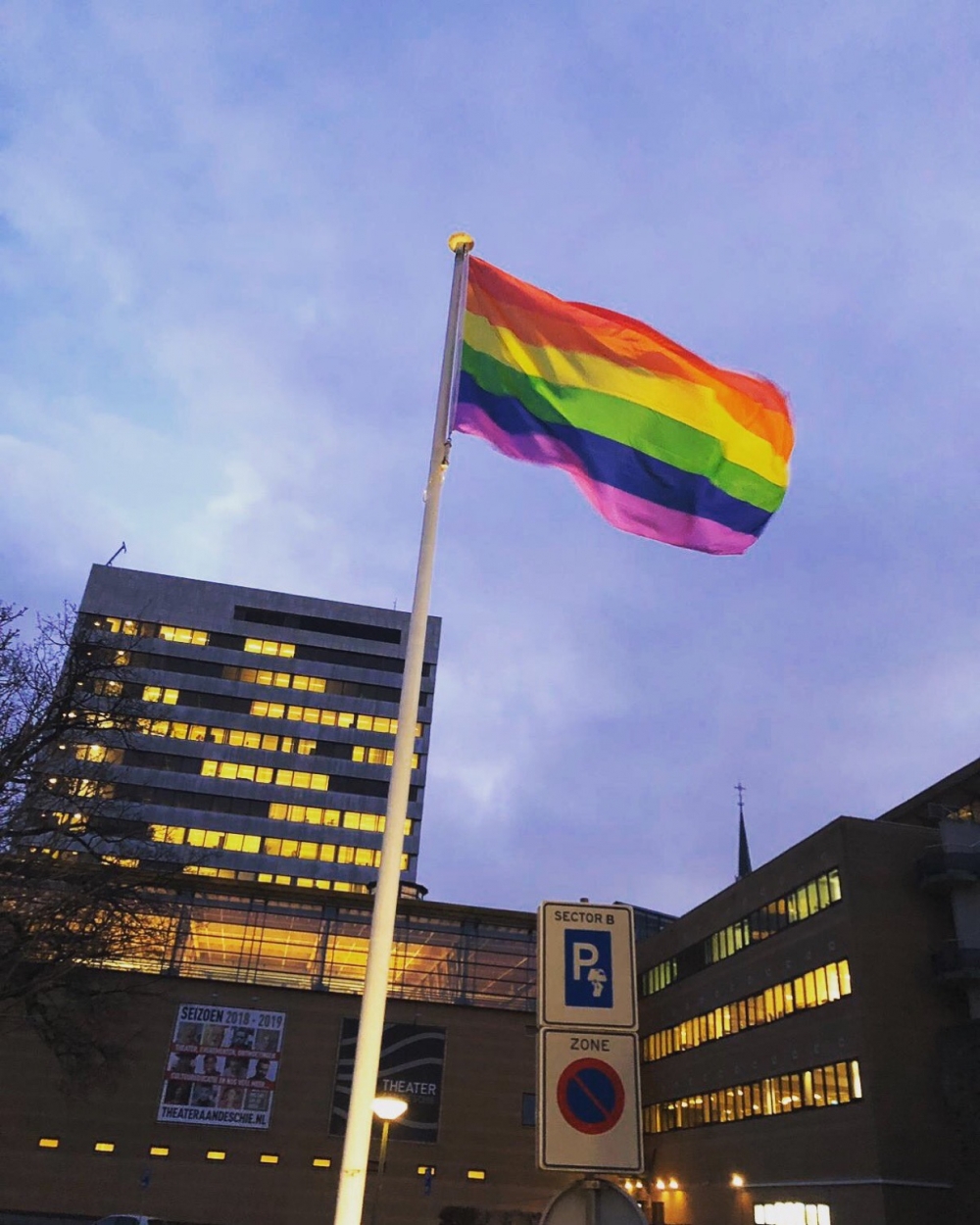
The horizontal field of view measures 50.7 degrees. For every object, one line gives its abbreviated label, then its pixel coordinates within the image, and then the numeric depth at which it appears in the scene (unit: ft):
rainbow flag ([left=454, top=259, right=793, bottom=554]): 40.45
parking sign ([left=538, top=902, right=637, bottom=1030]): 18.85
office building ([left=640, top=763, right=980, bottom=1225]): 142.20
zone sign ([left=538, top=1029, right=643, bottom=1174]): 17.53
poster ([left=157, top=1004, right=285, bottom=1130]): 187.73
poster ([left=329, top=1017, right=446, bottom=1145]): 192.75
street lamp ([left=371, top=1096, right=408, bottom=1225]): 70.03
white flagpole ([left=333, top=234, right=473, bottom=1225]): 25.63
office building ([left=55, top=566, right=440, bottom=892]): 309.83
